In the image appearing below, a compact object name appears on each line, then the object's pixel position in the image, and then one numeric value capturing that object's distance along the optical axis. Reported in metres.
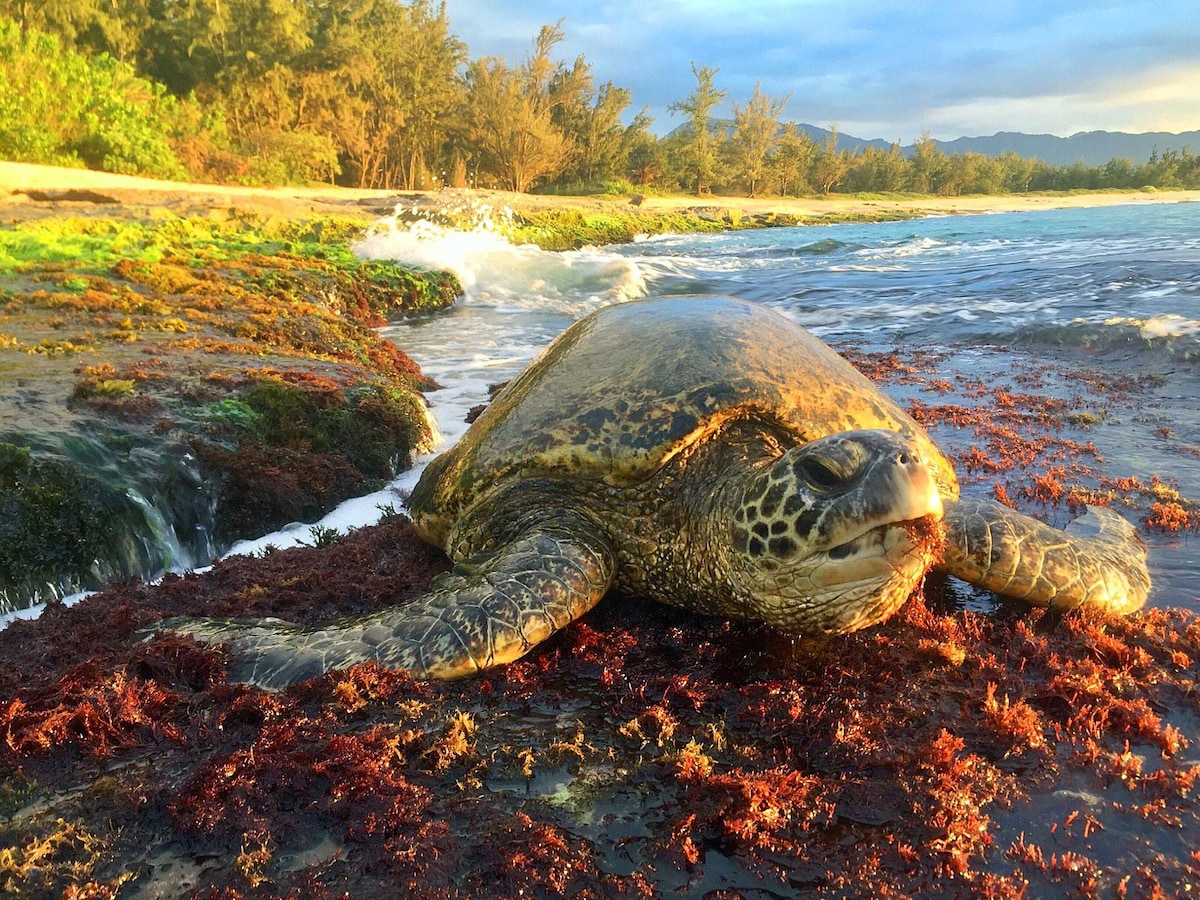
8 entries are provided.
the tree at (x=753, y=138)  78.44
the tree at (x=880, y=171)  91.44
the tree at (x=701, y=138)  73.12
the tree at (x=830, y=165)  86.62
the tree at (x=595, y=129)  61.19
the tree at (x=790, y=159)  81.94
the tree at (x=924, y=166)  93.94
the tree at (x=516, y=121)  50.62
